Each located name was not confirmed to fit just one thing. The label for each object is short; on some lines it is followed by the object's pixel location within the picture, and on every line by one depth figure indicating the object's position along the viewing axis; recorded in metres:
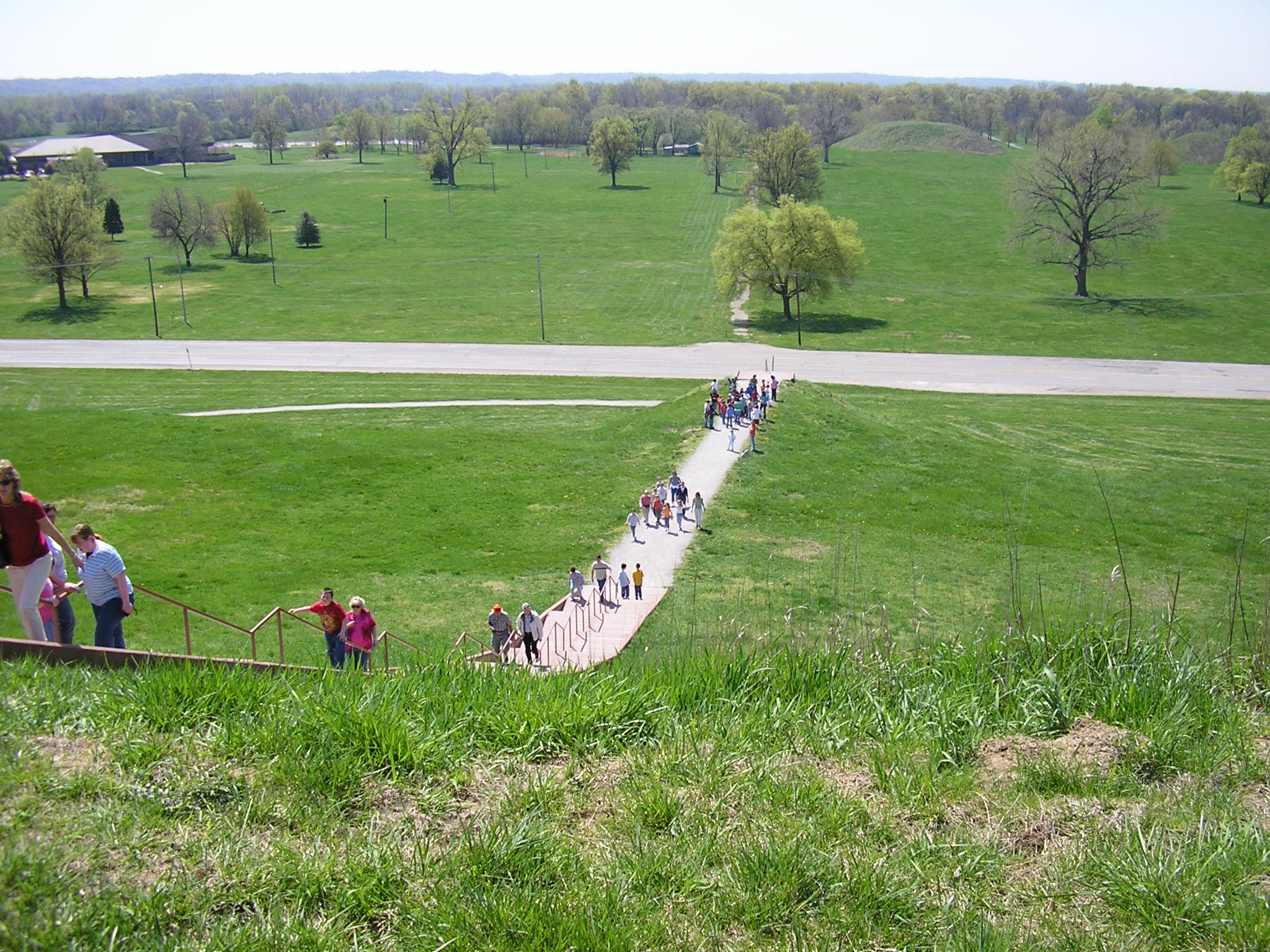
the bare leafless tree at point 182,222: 84.62
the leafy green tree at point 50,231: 72.12
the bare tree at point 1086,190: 77.25
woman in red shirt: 9.45
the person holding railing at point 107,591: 10.41
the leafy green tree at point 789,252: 69.25
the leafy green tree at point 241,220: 88.19
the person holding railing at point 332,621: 13.15
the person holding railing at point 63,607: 10.55
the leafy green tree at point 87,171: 104.12
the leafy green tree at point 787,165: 98.00
